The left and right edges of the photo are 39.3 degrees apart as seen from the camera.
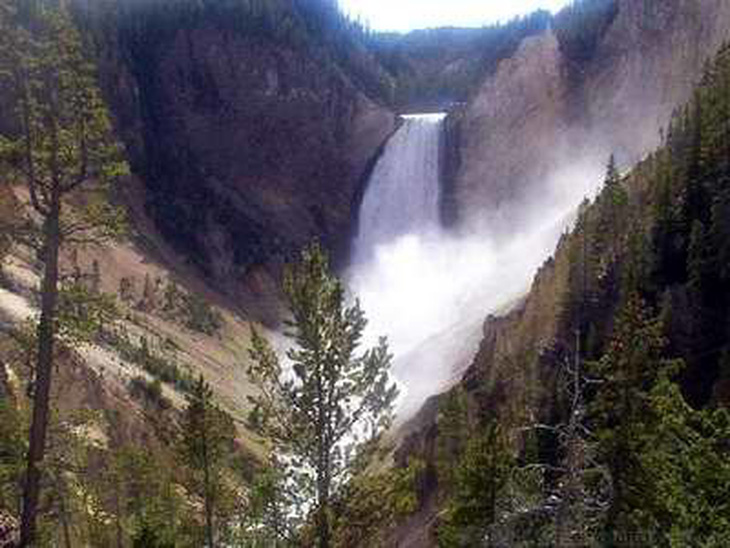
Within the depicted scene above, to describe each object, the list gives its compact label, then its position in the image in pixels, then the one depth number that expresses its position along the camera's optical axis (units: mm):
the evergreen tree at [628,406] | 22688
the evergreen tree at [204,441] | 28484
